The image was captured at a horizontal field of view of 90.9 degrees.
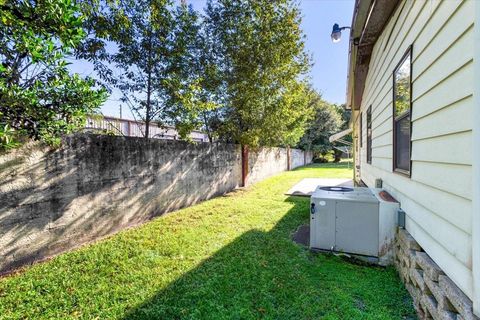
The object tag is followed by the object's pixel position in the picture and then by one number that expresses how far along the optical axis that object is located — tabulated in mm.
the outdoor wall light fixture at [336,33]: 4488
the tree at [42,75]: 2279
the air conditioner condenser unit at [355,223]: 2857
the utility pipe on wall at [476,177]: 1208
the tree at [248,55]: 6934
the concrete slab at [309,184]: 7373
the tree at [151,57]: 4498
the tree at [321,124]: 21875
